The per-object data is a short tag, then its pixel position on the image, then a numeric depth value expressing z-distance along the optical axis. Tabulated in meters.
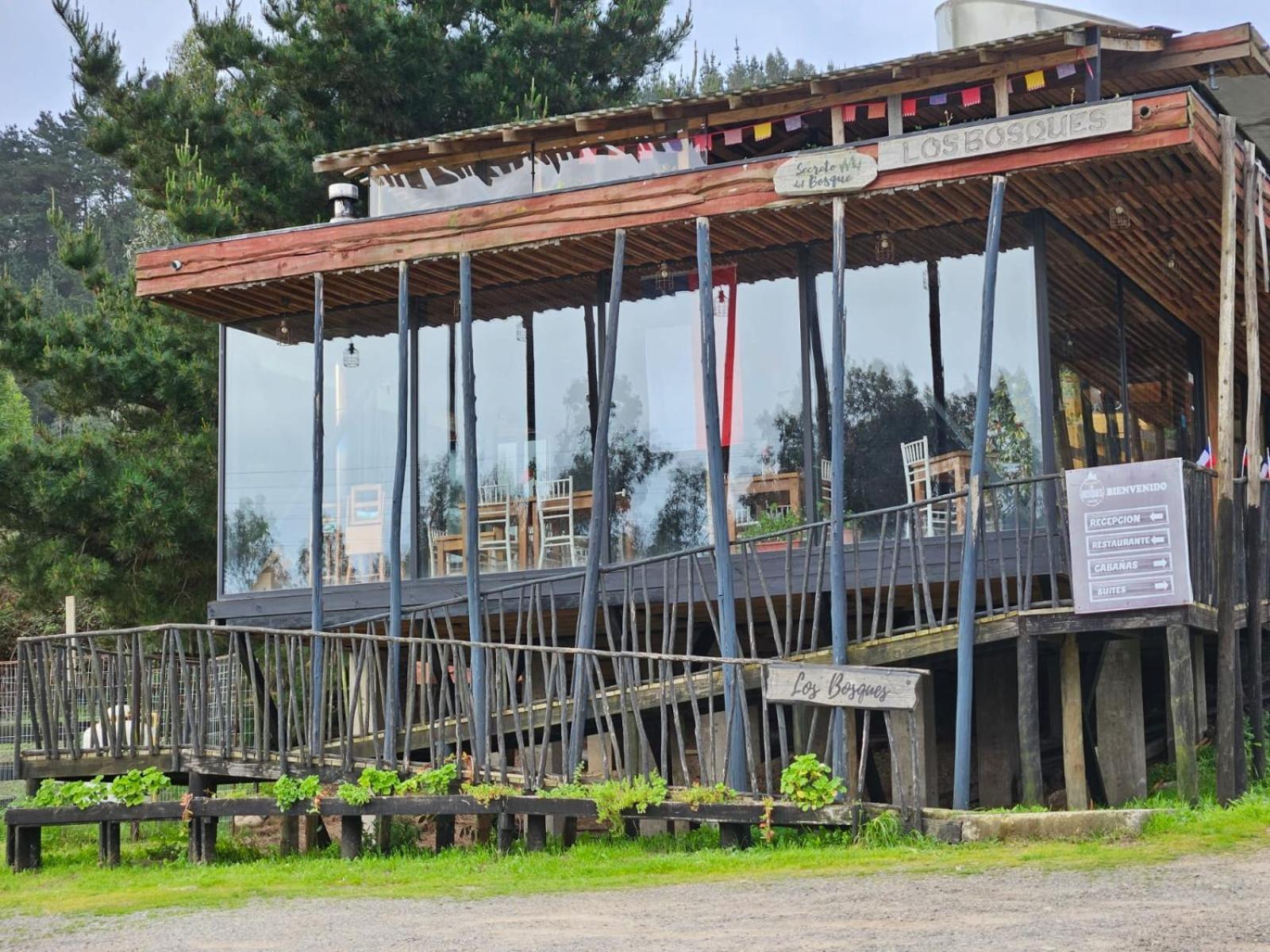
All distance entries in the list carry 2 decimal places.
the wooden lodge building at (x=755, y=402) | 12.54
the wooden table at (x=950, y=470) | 13.83
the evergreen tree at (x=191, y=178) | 19.84
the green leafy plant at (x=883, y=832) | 10.83
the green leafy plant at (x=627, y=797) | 11.57
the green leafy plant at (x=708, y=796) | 11.40
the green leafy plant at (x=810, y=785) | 11.17
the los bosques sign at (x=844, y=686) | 10.70
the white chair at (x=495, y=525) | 15.29
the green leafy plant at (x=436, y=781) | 12.36
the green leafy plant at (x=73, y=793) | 13.33
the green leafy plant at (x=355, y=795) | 12.52
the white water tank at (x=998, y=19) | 17.97
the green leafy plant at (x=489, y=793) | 12.08
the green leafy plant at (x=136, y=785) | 13.27
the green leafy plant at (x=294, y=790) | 12.75
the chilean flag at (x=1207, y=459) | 15.86
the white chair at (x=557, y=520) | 15.13
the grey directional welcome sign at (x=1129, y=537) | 11.74
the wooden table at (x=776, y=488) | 14.34
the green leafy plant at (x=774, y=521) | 14.25
